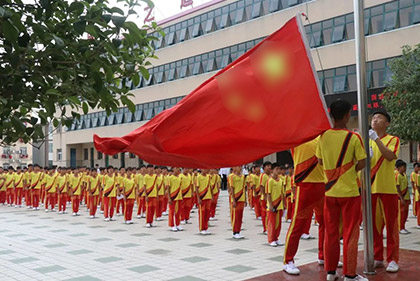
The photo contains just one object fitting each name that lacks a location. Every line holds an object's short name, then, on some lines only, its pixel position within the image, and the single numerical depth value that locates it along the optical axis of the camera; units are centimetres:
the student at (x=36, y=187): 1744
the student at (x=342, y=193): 425
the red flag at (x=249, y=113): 382
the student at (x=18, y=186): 1867
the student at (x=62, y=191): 1594
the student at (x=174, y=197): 1085
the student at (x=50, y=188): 1655
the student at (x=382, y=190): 501
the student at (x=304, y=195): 494
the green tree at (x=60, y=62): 244
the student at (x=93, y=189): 1411
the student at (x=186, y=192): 1099
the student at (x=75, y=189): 1503
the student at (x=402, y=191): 951
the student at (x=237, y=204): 927
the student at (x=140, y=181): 1230
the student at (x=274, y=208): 819
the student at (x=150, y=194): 1148
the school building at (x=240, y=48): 2052
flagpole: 460
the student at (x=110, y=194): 1309
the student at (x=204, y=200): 1011
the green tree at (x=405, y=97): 1145
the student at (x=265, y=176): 895
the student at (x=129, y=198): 1233
